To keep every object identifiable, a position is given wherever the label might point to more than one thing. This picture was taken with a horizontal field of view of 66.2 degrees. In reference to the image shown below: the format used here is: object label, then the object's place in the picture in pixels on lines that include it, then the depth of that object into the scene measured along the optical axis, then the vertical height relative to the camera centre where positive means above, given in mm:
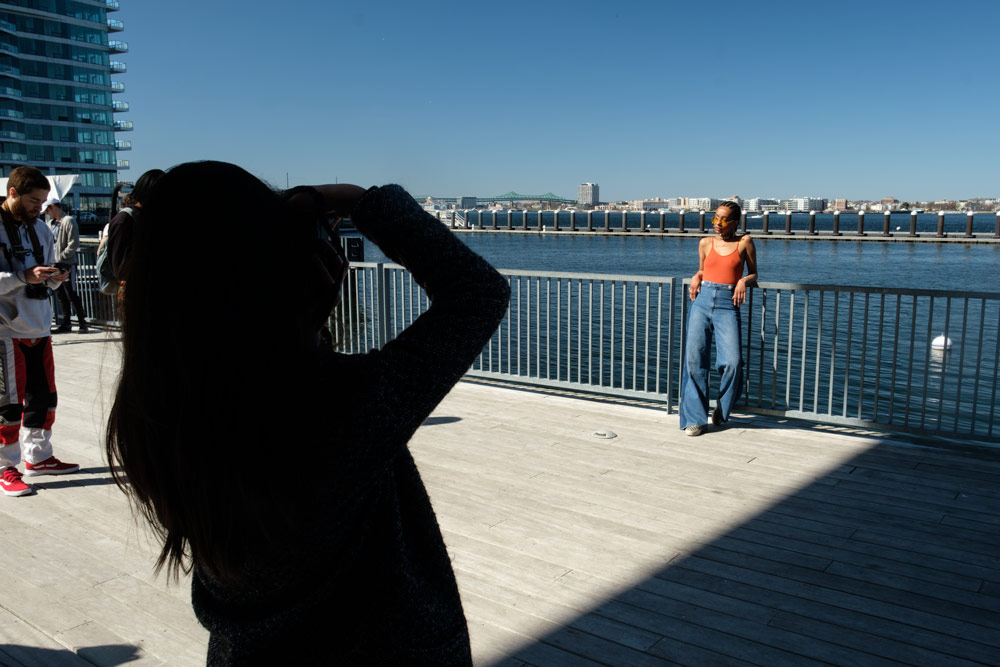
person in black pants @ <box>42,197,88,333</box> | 8945 -160
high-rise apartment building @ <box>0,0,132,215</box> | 78750 +14971
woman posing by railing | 5375 -647
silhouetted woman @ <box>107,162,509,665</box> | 873 -204
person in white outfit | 4066 -472
